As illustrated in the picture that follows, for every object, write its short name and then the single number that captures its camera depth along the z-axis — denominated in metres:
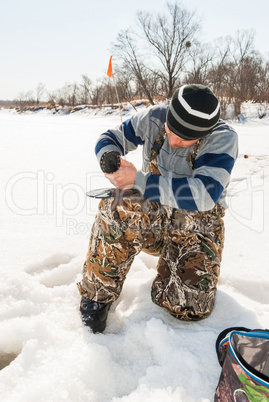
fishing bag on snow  0.67
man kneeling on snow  1.02
